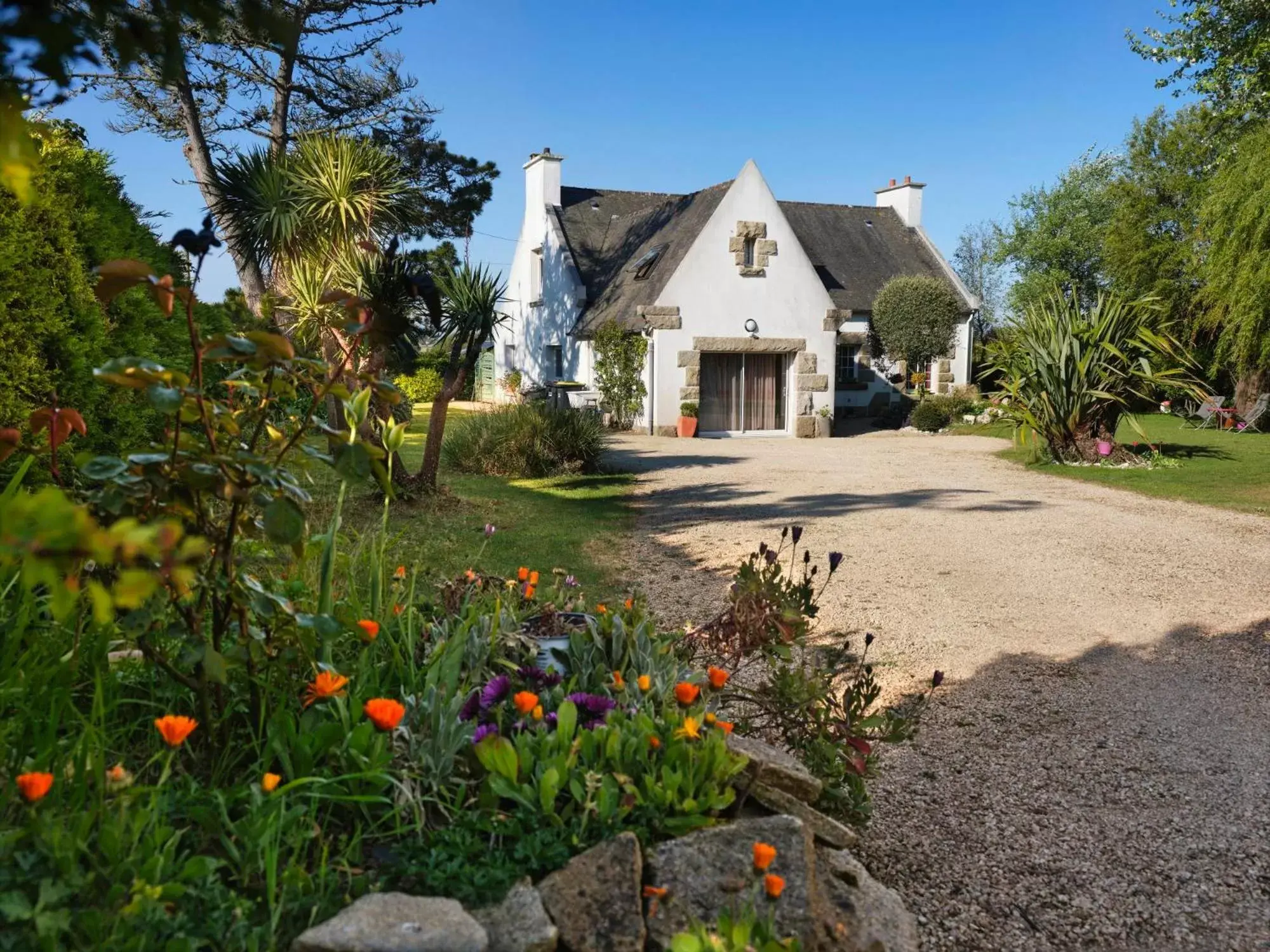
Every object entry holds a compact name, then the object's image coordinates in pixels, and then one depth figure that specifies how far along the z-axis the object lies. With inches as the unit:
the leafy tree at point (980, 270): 2349.2
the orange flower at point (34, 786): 66.5
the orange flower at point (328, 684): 87.0
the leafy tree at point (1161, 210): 1203.9
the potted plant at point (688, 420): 919.0
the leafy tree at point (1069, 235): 1788.9
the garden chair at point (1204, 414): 907.5
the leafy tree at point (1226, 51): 656.4
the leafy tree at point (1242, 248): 795.4
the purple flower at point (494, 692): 100.2
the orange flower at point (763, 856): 74.9
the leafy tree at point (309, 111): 712.4
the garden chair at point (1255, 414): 894.4
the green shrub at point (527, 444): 570.6
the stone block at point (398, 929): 68.4
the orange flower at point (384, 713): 81.5
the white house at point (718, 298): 924.0
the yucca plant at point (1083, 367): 591.2
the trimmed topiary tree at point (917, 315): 1071.0
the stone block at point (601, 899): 77.2
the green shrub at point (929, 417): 986.1
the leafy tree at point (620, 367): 919.7
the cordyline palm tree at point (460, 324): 423.5
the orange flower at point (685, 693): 92.0
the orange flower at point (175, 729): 76.6
